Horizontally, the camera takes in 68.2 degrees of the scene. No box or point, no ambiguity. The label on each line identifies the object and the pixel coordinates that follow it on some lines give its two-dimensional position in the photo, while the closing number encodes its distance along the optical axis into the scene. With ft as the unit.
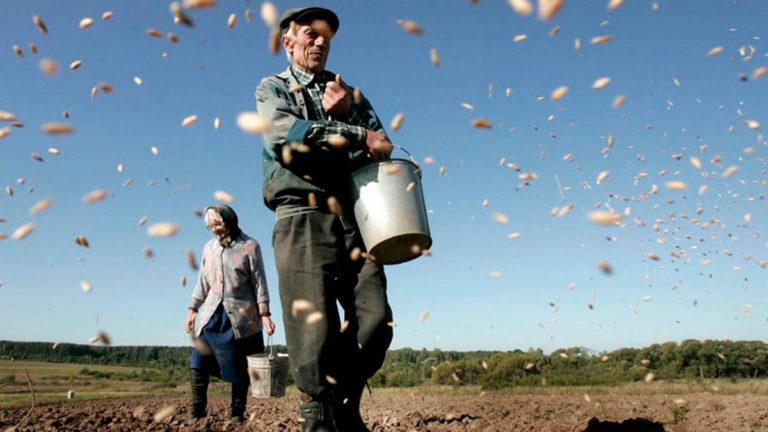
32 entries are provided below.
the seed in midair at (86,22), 12.42
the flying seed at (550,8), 9.48
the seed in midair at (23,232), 11.57
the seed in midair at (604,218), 10.99
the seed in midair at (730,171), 14.89
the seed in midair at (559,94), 11.92
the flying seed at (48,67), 11.88
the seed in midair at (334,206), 9.98
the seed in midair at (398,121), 11.04
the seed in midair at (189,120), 12.07
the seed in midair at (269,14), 10.96
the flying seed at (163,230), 10.89
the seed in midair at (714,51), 13.80
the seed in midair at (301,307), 9.64
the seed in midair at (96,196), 11.25
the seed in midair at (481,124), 11.04
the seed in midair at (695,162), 15.33
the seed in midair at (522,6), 10.03
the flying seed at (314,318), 9.60
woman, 18.17
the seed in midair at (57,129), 11.78
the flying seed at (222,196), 11.14
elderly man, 9.59
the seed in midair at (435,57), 11.57
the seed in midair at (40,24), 12.50
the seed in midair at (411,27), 10.71
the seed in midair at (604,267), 11.48
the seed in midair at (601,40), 12.48
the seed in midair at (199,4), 10.27
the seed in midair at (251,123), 9.41
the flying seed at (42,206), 11.81
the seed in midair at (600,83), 12.67
